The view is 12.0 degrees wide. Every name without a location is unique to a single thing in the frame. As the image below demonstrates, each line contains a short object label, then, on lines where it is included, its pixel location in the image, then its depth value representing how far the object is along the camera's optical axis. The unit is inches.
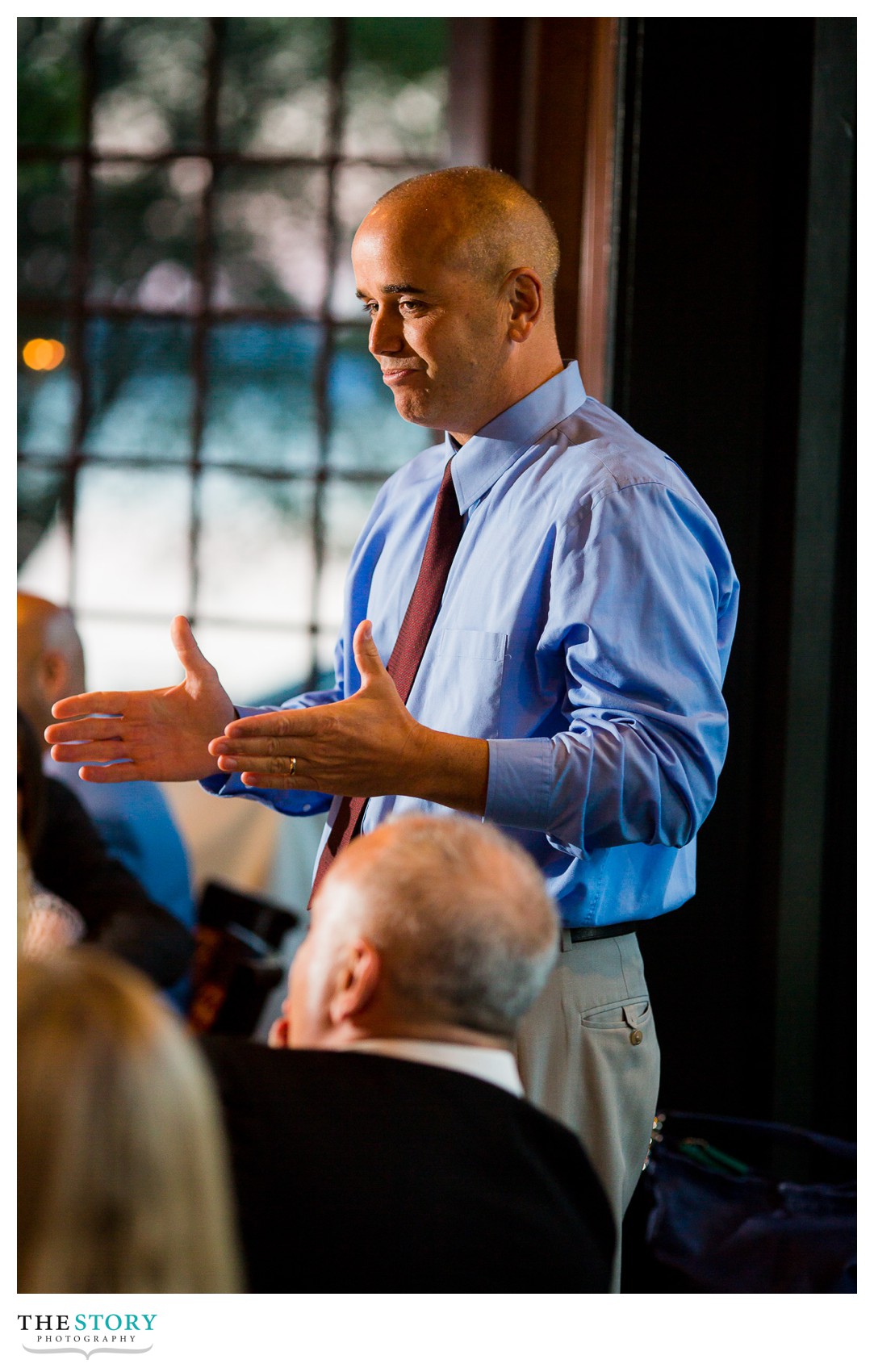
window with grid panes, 220.6
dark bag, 165.5
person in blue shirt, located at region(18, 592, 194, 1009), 177.8
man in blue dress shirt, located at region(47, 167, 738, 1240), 143.9
